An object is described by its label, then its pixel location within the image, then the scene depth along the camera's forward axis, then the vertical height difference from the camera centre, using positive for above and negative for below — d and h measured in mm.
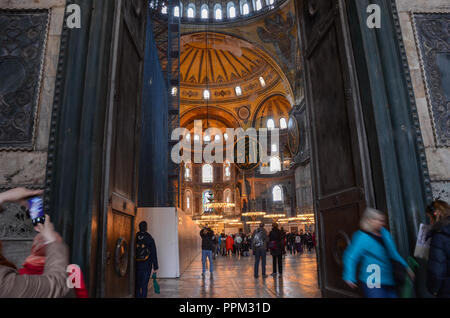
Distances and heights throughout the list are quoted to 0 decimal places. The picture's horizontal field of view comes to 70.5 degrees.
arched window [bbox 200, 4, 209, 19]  22184 +15341
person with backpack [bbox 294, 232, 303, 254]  16986 -538
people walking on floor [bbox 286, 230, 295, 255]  17719 -387
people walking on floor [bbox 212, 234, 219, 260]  16009 -407
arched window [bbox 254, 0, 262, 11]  21422 +15127
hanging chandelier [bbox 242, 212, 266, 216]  23438 +1587
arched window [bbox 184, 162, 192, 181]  33562 +6936
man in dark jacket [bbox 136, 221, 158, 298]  4055 -291
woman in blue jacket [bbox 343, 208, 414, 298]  2076 -180
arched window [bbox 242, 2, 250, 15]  21953 +15268
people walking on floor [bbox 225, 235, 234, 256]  16703 -340
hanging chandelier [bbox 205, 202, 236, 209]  20833 +2130
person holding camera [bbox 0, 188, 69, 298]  1196 -117
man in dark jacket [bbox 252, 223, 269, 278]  7422 -208
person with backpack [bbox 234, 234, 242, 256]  17180 -372
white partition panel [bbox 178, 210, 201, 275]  8344 -44
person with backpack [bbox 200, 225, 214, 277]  7737 -163
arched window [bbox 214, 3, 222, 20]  22312 +15419
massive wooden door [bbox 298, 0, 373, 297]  3082 +999
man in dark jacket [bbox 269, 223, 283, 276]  7323 -308
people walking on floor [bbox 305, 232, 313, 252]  19325 -515
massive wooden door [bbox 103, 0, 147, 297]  2922 +949
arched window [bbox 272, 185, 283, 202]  28106 +3579
